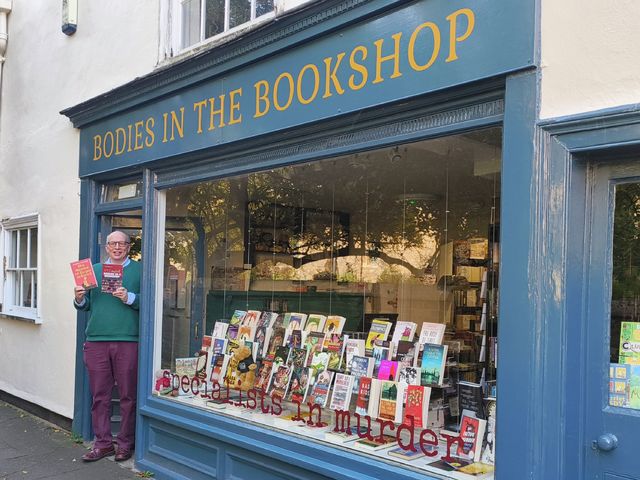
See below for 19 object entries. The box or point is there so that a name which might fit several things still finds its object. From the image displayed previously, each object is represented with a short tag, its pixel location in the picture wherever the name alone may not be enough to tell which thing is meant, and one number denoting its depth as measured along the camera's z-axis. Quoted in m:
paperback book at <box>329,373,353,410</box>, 3.84
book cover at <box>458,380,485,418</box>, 3.29
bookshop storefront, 2.88
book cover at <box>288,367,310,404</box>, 4.18
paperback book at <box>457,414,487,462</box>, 3.15
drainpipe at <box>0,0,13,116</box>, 7.67
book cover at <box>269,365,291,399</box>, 4.34
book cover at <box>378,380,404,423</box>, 3.54
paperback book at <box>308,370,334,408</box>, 4.00
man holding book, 5.22
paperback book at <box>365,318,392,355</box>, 4.01
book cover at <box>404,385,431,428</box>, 3.45
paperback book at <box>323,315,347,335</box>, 4.35
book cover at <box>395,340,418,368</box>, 3.73
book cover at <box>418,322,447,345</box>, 3.75
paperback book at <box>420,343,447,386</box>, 3.58
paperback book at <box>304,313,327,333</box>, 4.47
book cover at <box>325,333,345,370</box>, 4.10
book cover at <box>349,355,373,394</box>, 3.84
